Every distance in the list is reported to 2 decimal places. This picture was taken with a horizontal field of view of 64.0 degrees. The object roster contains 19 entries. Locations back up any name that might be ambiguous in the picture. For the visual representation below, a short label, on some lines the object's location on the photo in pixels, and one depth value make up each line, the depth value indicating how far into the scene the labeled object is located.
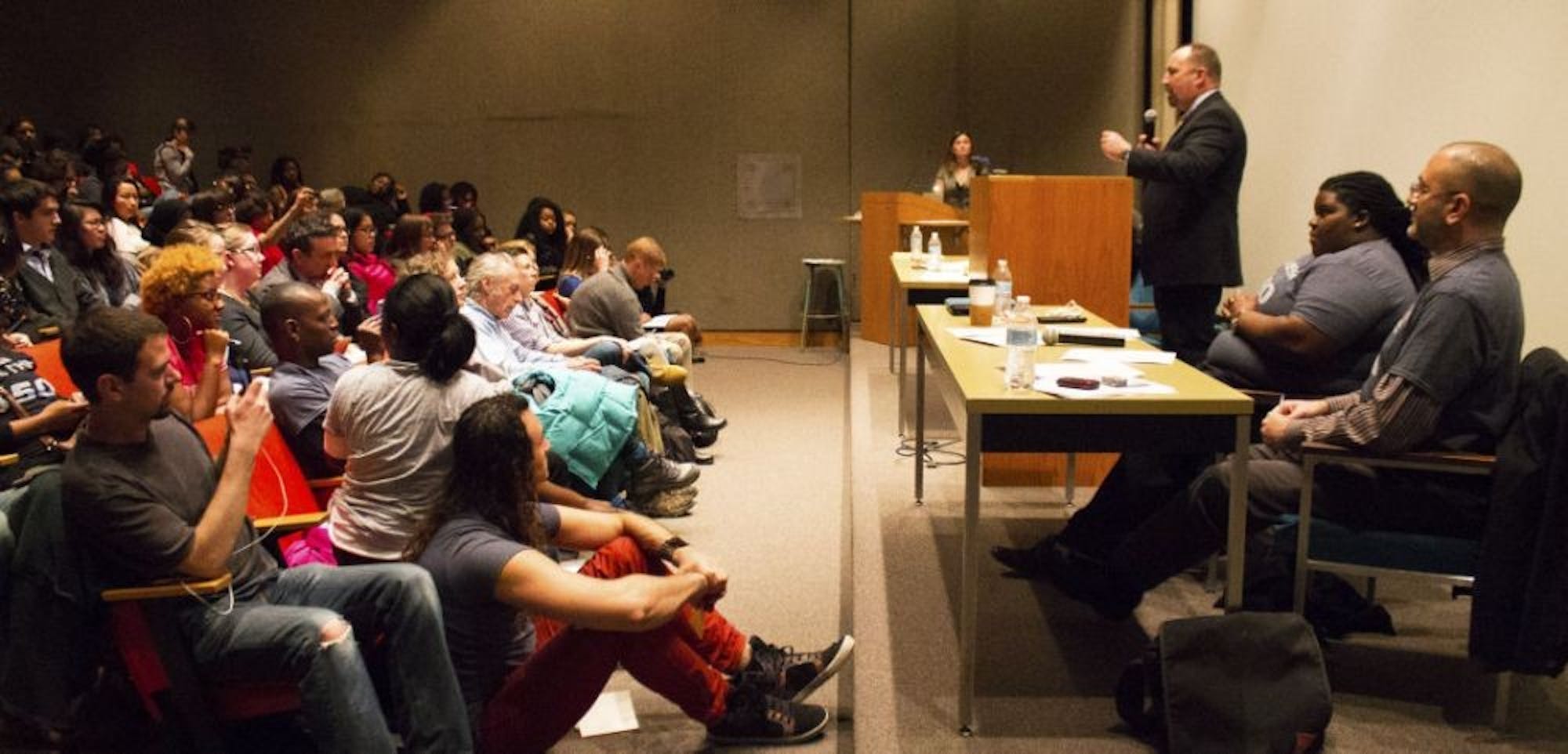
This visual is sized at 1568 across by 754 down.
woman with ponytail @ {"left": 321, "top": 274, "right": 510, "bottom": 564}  2.78
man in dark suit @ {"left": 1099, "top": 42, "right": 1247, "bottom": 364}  4.14
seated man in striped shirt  2.63
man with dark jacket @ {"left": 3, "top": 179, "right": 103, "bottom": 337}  4.62
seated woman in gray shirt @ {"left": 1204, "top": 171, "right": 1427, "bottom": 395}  3.23
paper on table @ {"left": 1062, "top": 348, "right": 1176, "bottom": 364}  3.07
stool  9.27
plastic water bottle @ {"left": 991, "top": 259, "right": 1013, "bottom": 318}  3.75
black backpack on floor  2.44
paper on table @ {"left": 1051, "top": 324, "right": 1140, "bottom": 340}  3.47
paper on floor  2.83
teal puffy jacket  4.04
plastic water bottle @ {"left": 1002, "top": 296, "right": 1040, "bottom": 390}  2.71
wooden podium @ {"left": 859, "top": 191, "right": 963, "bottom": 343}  7.86
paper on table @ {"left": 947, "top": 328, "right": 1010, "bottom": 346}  3.42
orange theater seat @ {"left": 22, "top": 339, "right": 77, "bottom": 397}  3.38
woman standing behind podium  8.85
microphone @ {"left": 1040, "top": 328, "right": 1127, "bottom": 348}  3.40
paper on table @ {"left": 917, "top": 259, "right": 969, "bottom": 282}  5.67
